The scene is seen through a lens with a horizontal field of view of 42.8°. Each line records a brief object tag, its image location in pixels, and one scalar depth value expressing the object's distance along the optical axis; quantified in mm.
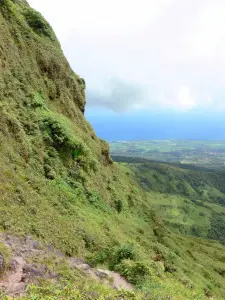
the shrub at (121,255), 19134
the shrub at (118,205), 39853
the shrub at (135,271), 16995
